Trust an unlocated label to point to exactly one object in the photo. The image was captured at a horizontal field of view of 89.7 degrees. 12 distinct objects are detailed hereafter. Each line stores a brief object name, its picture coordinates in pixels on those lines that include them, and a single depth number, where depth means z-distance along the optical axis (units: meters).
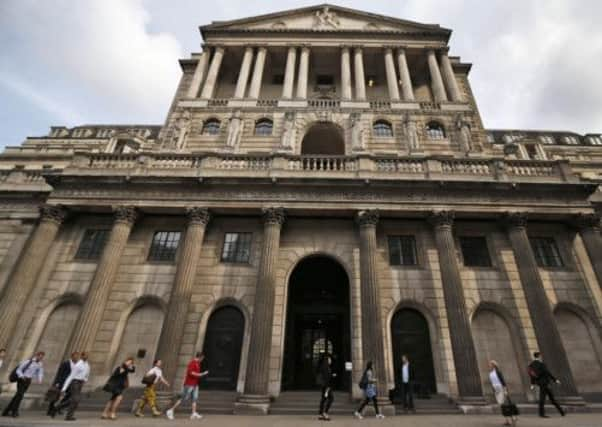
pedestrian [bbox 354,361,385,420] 9.75
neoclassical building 12.65
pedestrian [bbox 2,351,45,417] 9.15
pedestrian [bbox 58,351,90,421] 8.74
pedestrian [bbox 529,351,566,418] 9.62
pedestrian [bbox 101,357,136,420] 8.86
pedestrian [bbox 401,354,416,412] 10.73
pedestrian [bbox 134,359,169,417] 9.41
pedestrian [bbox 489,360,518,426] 8.02
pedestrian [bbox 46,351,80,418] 9.53
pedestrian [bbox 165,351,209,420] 9.48
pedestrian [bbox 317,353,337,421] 9.40
